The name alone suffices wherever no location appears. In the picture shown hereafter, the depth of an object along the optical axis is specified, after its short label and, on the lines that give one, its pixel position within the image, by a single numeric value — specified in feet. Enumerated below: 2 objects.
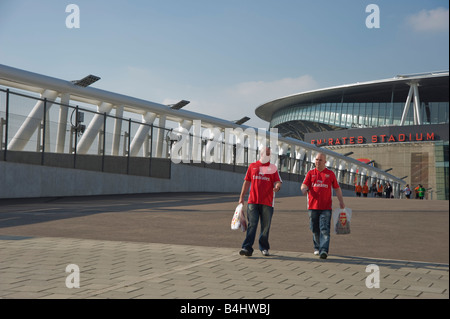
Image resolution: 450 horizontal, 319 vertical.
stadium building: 233.35
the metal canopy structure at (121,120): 64.95
